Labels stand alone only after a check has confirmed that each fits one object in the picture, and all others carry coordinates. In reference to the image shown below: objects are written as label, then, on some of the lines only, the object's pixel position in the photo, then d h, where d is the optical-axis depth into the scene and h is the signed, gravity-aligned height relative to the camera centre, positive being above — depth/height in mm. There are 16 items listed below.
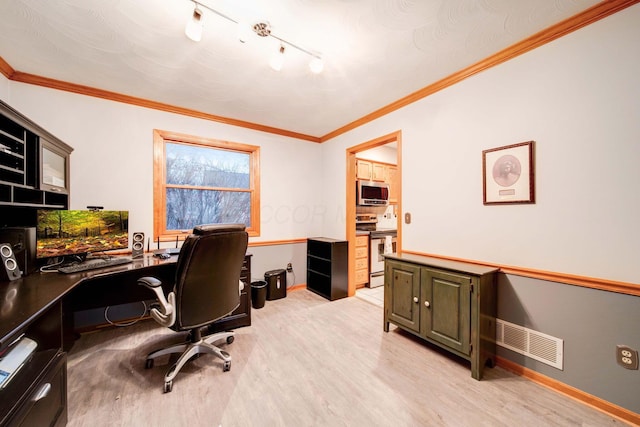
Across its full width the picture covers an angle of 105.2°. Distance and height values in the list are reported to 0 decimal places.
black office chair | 1690 -551
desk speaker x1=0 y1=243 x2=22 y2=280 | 1649 -347
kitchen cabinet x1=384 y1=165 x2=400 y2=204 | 4871 +643
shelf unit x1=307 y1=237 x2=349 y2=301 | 3566 -864
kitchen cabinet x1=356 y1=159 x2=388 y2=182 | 4422 +774
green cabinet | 1874 -802
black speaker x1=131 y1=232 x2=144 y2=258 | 2540 -349
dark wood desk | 1035 -761
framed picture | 1908 +300
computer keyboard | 1905 -436
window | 3033 +399
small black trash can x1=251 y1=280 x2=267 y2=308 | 3193 -1099
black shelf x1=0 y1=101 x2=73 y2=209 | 1643 +403
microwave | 4162 +327
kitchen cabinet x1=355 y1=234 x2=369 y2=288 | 3936 -797
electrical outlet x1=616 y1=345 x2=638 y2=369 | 1469 -894
